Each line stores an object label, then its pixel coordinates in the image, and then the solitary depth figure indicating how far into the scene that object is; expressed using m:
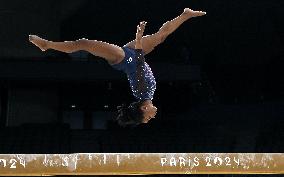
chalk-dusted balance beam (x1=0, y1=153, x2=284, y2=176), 10.62
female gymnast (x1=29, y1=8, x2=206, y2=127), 10.52
